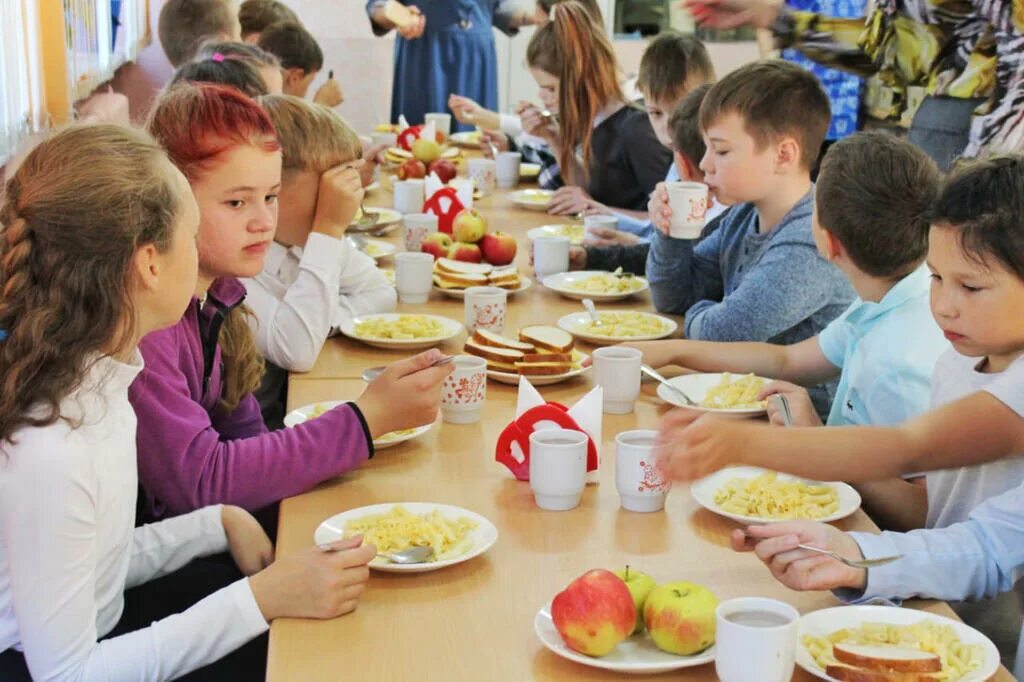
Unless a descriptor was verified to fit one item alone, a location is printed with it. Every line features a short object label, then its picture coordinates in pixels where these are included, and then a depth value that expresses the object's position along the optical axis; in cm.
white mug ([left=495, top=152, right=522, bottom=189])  438
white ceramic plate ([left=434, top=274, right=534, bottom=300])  275
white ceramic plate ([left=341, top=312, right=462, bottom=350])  235
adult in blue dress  627
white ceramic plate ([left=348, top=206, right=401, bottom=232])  344
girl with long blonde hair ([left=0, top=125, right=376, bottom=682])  133
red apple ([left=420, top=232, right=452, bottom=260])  304
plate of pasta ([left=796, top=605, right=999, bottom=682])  117
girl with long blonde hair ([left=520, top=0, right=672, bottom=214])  398
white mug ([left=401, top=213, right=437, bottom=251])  318
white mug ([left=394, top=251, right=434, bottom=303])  270
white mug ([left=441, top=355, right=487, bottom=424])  190
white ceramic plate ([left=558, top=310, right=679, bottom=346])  239
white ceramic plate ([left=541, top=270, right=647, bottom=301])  274
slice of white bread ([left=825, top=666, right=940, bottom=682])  116
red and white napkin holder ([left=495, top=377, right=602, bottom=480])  169
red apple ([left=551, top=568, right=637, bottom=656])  120
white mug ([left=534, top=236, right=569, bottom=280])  291
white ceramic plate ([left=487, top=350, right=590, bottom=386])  210
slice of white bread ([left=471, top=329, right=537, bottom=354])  217
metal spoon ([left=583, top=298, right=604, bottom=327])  247
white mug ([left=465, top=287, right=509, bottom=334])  241
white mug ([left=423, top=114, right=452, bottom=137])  511
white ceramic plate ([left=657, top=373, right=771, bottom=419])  202
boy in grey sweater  238
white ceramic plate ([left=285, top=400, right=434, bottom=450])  181
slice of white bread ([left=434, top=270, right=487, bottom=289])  278
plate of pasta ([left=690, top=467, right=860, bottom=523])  157
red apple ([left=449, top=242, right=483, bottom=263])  301
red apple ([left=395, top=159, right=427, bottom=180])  412
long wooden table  122
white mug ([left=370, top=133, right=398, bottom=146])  493
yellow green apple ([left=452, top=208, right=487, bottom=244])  308
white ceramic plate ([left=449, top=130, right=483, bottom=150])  523
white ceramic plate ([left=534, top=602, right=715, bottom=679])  119
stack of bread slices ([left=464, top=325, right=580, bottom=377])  211
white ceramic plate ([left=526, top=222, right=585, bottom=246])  342
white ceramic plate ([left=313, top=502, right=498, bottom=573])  140
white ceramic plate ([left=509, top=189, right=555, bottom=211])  393
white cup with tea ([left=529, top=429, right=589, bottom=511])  159
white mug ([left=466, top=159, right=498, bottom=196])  414
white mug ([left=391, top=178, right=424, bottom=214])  369
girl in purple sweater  168
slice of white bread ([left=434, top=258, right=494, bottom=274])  281
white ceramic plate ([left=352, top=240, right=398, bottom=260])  311
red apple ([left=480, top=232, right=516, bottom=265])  304
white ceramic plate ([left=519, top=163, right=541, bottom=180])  459
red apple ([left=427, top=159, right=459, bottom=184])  405
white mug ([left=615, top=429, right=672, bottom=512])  158
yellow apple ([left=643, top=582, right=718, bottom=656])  120
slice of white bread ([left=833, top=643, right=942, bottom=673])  117
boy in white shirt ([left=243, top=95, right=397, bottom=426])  226
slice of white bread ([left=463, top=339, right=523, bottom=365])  215
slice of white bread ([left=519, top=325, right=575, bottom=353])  216
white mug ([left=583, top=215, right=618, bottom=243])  322
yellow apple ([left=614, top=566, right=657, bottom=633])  125
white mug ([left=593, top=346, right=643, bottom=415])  197
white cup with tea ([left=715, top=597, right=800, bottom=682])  110
